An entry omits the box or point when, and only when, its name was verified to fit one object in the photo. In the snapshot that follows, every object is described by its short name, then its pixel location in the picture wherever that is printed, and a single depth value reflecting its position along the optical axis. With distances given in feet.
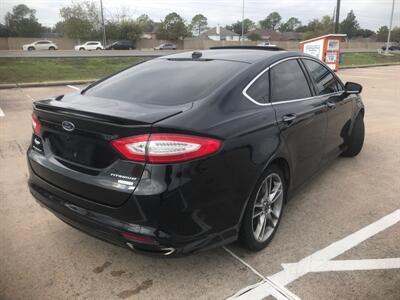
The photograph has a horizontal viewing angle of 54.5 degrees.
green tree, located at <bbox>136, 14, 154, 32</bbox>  216.80
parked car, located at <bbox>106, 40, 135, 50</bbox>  164.76
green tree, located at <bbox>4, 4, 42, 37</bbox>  240.73
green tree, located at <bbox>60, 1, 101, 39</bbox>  202.49
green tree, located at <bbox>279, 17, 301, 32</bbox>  437.58
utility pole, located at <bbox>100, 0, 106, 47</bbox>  178.38
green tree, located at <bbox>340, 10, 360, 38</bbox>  367.25
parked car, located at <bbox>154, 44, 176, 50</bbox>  177.34
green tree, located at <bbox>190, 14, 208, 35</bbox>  375.94
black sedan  7.52
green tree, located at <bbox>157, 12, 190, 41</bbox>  231.91
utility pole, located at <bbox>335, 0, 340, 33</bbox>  86.51
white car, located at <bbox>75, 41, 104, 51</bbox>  159.31
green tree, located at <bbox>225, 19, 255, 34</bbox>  393.02
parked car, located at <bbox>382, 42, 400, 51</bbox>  232.16
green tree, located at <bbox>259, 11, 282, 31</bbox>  436.68
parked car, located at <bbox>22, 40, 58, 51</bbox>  156.66
